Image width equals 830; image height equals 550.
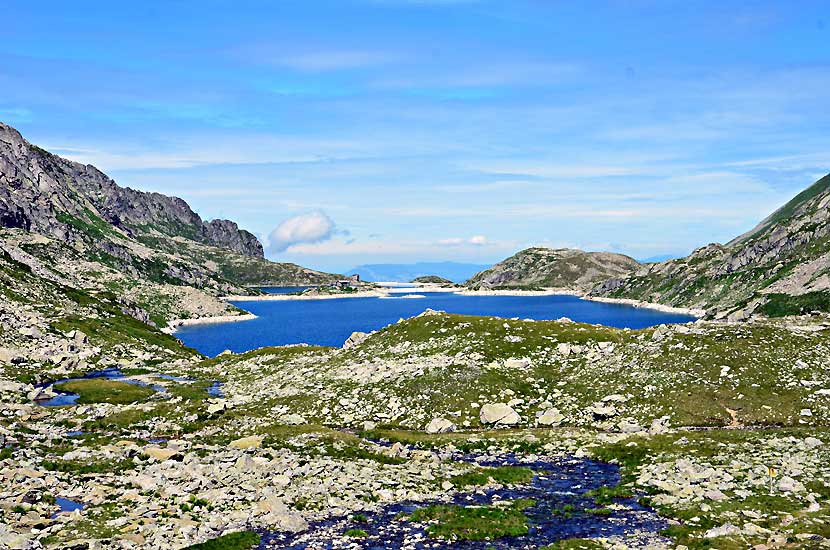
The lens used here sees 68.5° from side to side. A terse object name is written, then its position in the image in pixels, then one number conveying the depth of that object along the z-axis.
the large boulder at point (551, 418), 55.53
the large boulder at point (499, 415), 55.91
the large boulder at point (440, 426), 54.72
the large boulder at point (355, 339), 86.19
